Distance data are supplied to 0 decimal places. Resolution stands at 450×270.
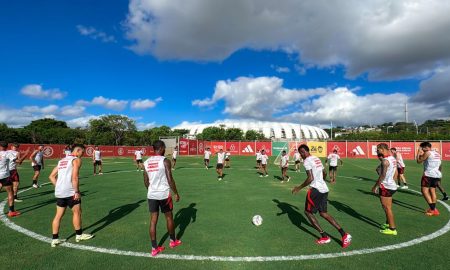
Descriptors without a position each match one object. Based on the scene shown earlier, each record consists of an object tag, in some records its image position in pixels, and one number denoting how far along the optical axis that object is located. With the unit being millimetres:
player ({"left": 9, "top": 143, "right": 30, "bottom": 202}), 10071
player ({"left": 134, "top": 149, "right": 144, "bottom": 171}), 23606
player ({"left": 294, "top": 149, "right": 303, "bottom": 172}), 23738
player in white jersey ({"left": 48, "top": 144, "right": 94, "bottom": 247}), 6207
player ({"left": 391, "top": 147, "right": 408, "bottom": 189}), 14414
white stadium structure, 145000
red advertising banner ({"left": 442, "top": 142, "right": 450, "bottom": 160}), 39938
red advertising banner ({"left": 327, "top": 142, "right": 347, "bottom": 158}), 47531
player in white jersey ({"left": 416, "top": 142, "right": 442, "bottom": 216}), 9273
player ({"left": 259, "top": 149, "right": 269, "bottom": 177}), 19828
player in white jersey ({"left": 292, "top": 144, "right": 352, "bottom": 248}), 6410
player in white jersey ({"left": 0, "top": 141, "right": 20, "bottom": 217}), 8820
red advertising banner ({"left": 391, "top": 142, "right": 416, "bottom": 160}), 42344
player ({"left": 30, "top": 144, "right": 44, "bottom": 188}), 14562
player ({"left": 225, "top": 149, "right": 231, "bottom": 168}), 27377
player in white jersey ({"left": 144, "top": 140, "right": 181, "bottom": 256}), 5848
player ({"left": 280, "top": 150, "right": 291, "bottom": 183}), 17266
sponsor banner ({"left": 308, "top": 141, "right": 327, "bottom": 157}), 49125
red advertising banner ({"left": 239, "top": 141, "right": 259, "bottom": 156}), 54469
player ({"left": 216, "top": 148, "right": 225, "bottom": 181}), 18136
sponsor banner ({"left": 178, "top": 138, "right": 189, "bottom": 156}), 54128
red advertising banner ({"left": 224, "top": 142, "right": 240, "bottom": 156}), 55781
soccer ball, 7707
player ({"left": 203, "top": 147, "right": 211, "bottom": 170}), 25344
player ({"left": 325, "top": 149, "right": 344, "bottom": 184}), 17012
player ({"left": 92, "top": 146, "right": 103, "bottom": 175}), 20384
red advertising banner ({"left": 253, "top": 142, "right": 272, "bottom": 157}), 52375
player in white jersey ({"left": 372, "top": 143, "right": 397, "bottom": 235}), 7102
